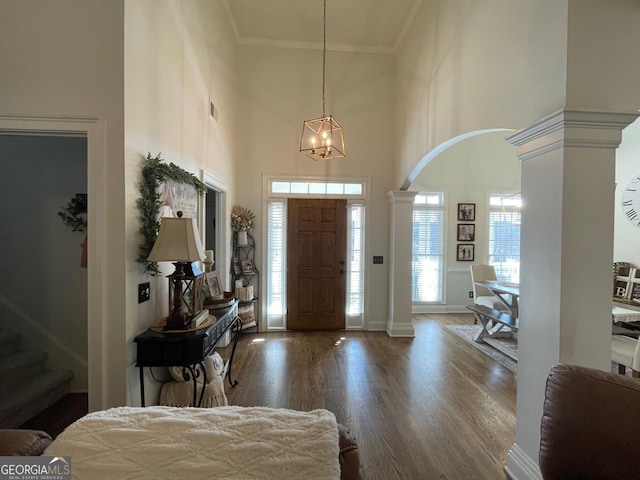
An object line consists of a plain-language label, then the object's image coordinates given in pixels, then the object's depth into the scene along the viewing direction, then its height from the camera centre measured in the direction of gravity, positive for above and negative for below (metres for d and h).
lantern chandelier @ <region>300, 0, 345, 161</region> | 4.27 +1.60
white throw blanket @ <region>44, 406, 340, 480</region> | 0.82 -0.64
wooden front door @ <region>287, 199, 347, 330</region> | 4.70 -0.49
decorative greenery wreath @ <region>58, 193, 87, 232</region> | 2.60 +0.17
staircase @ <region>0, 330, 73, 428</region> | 2.24 -1.30
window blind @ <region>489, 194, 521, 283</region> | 5.96 -0.12
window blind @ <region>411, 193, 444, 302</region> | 5.91 -0.33
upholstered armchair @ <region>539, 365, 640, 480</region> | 0.93 -0.64
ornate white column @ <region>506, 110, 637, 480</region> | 1.56 +0.02
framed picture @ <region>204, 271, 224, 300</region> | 2.84 -0.53
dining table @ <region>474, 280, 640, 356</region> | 3.32 -0.94
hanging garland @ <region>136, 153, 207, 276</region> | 2.04 +0.20
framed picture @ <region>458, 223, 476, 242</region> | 5.93 +0.06
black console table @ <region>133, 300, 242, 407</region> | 1.93 -0.78
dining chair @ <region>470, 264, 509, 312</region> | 4.72 -0.70
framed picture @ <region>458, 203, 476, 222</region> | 5.90 +0.47
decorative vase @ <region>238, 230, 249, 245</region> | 4.43 -0.06
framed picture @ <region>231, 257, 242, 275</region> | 4.47 -0.52
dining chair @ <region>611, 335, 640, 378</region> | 2.44 -1.03
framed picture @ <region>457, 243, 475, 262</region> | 5.93 -0.34
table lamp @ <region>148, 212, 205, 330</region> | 1.90 -0.15
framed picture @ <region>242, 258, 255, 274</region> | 4.50 -0.52
